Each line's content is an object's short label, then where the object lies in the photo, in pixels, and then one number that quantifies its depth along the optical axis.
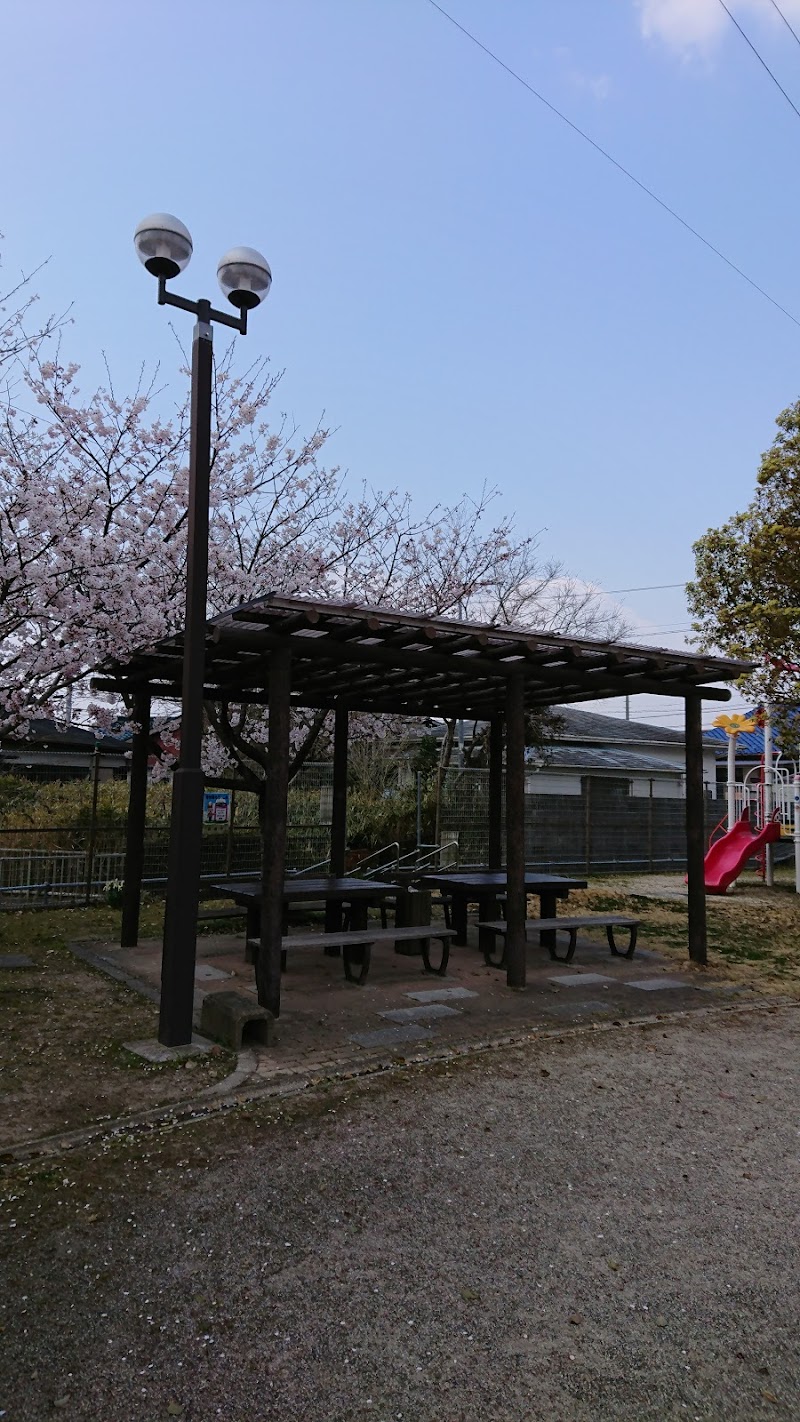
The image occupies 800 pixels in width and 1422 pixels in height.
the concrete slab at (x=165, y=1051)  5.32
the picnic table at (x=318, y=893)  7.88
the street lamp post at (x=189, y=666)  5.55
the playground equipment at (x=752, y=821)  16.42
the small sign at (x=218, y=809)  12.81
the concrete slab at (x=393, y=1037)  5.86
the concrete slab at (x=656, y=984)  7.87
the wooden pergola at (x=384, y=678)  6.26
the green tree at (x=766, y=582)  16.28
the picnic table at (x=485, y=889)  9.10
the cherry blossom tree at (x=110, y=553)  9.08
